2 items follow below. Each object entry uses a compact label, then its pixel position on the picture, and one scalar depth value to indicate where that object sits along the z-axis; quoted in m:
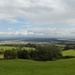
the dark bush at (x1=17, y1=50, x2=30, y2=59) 41.76
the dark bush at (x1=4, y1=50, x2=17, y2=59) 40.05
